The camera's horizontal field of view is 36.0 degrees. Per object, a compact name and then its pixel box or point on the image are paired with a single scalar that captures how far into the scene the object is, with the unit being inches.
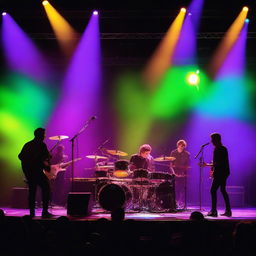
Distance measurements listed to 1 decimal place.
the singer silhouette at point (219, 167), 355.9
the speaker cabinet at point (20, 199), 458.9
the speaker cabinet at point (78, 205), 326.0
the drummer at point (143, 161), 415.5
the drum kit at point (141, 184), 391.9
